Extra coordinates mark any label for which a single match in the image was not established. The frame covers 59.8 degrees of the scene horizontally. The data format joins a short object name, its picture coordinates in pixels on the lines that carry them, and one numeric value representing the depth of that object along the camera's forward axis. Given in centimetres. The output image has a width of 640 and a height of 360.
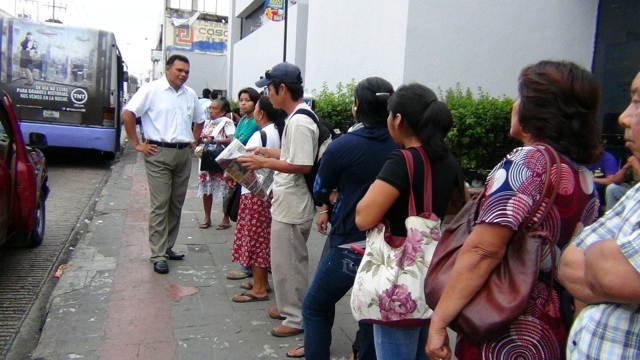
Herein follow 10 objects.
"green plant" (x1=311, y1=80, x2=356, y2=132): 774
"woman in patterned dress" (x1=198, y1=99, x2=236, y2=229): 658
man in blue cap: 355
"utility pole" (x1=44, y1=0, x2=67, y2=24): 4825
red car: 484
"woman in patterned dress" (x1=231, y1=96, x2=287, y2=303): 438
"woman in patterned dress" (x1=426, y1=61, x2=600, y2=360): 161
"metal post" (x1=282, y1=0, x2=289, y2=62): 1096
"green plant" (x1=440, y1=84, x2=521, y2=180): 623
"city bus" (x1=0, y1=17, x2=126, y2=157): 1118
